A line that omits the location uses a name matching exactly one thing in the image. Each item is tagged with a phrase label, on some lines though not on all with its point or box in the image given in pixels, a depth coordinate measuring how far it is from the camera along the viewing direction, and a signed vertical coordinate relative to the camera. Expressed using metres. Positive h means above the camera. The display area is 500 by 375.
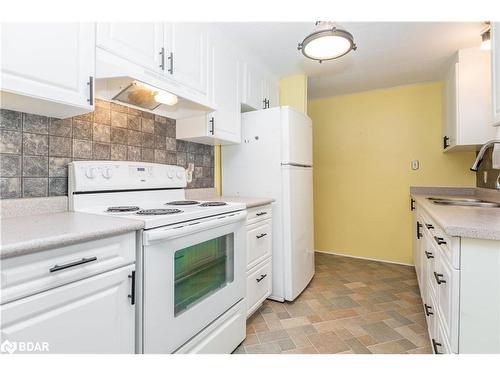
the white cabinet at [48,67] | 0.96 +0.50
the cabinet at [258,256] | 1.93 -0.56
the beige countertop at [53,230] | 0.73 -0.15
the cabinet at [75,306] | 0.74 -0.39
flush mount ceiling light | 1.49 +0.92
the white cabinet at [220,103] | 1.97 +0.70
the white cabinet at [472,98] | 2.27 +0.81
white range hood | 1.27 +0.58
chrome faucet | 1.50 +0.18
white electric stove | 1.09 -0.35
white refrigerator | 2.23 +0.10
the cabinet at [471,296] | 0.98 -0.43
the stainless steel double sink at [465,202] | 2.00 -0.12
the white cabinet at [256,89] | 2.38 +0.99
